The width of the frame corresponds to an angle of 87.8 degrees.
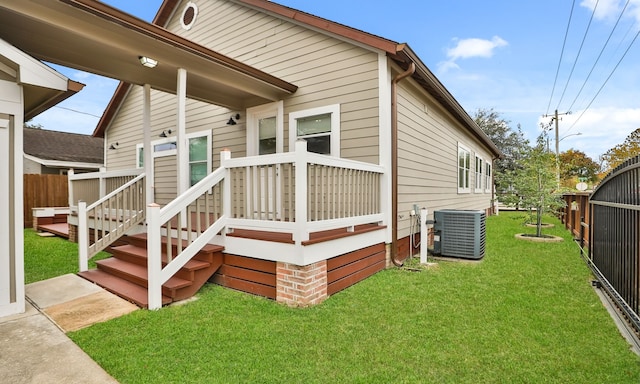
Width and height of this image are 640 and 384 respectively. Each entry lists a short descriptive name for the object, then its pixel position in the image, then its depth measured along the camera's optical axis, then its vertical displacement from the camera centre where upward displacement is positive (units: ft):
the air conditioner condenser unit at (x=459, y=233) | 19.12 -2.63
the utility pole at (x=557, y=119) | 83.76 +18.04
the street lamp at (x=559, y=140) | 79.09 +12.46
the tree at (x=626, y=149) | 82.48 +10.32
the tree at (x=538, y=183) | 27.84 +0.52
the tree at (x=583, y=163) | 109.40 +8.76
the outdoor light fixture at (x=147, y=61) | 14.25 +5.57
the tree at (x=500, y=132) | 106.52 +18.71
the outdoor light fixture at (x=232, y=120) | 22.77 +4.79
